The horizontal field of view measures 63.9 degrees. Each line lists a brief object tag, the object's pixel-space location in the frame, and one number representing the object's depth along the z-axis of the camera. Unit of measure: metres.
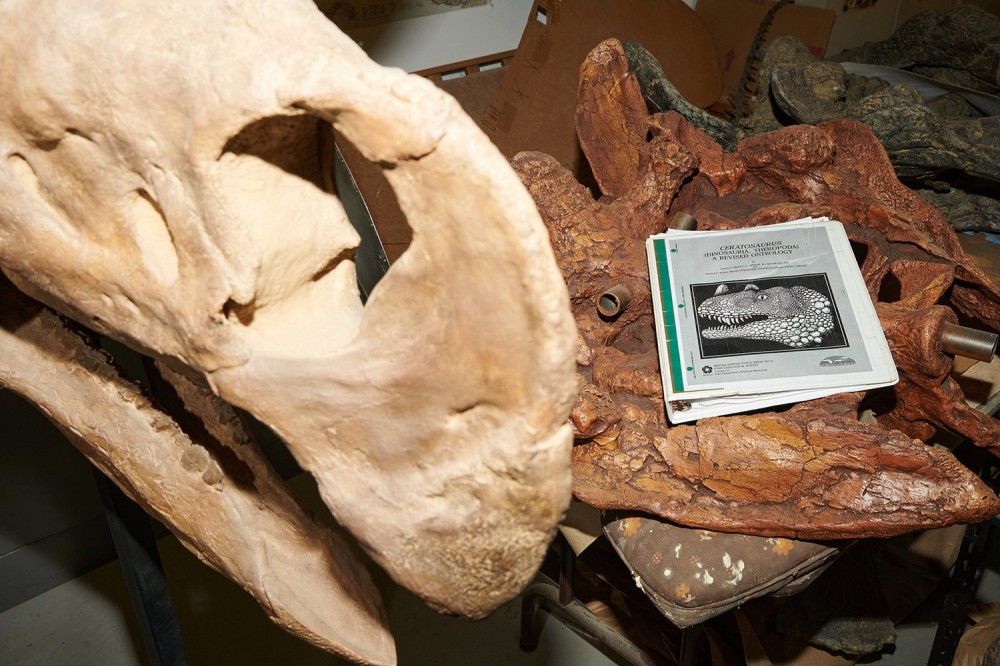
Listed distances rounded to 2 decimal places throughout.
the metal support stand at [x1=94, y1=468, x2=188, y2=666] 1.36
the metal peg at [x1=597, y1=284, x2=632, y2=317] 1.58
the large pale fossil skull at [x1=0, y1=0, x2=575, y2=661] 0.63
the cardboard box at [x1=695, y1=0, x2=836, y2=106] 3.09
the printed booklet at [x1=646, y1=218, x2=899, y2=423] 1.45
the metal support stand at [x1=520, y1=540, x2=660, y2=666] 1.86
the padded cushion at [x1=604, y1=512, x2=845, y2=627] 1.29
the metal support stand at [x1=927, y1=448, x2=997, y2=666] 1.81
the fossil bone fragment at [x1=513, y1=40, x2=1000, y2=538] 1.29
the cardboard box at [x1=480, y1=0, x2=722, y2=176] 2.75
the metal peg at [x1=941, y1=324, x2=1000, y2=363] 1.42
